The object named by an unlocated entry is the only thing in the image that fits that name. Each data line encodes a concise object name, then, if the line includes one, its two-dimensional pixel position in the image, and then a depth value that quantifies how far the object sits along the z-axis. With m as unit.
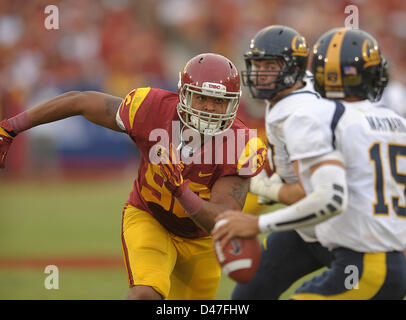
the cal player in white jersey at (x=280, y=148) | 7.52
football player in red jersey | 6.87
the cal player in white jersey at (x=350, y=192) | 5.31
